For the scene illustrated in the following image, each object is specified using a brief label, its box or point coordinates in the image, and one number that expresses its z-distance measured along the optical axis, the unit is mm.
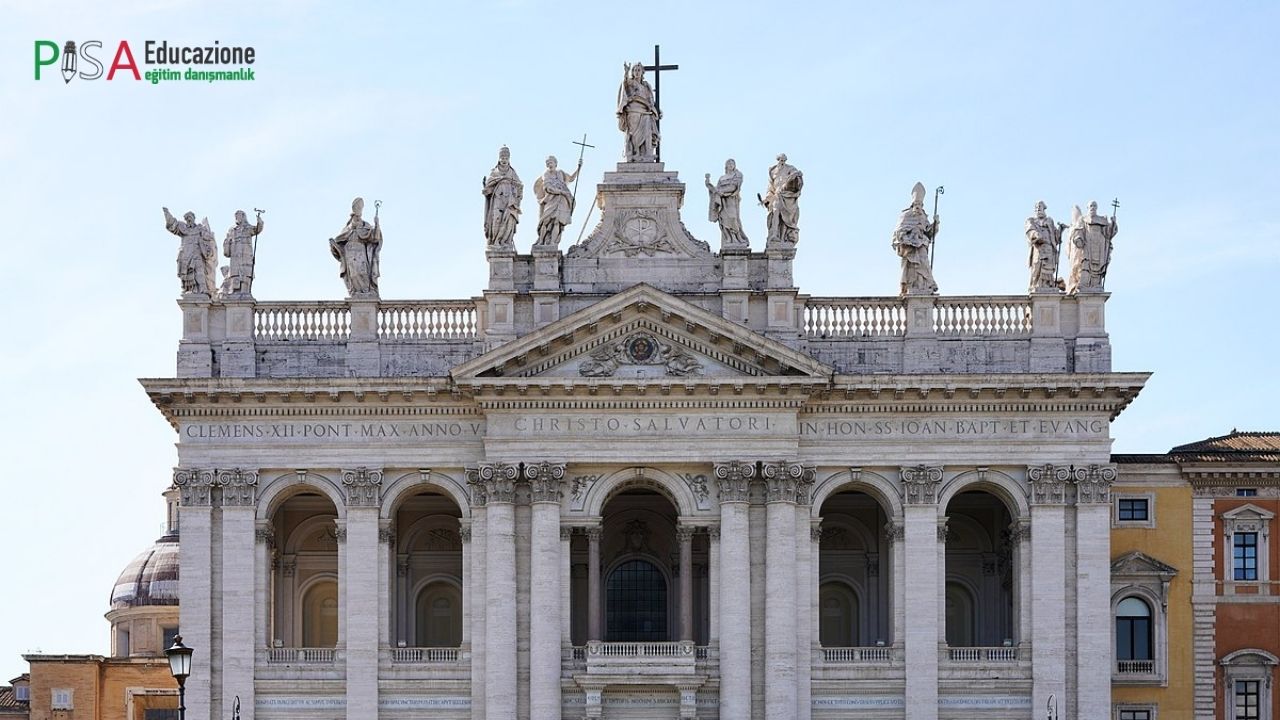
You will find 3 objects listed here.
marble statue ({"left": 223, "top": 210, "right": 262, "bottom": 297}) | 61250
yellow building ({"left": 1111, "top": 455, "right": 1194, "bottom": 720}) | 62188
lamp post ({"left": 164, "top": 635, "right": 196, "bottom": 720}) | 41000
